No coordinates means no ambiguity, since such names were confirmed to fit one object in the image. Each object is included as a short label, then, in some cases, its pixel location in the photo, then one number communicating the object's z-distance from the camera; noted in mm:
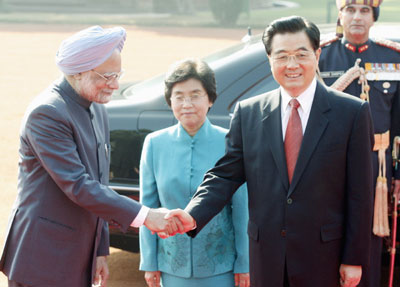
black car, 4402
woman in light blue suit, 3223
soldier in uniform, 3895
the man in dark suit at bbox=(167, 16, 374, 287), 2719
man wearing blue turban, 2770
